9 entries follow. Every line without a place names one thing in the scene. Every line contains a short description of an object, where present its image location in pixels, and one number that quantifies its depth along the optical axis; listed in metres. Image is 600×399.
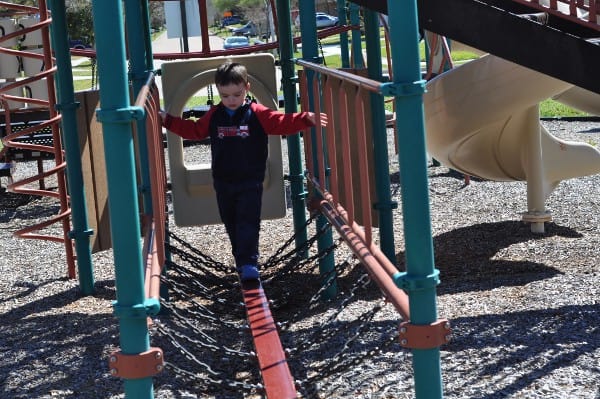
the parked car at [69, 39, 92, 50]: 43.80
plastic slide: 6.75
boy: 5.00
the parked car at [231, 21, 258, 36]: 57.23
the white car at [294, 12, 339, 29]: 49.36
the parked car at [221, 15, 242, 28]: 77.62
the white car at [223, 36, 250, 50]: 41.11
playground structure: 2.86
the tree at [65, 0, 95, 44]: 46.35
